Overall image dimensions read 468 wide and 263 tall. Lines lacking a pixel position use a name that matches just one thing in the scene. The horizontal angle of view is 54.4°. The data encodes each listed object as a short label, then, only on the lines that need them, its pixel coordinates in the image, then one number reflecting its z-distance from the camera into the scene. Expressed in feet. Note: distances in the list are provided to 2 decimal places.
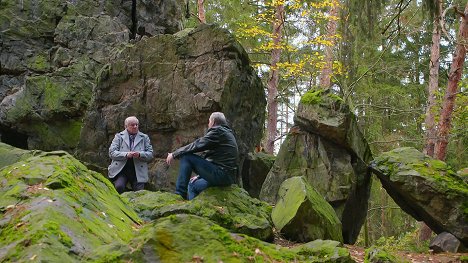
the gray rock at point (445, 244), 26.52
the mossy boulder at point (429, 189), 26.81
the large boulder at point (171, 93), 35.27
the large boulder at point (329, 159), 33.60
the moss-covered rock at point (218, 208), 20.44
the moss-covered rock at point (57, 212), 9.77
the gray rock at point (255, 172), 38.68
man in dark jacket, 21.81
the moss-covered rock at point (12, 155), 22.19
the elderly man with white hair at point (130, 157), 26.91
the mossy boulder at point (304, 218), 23.82
